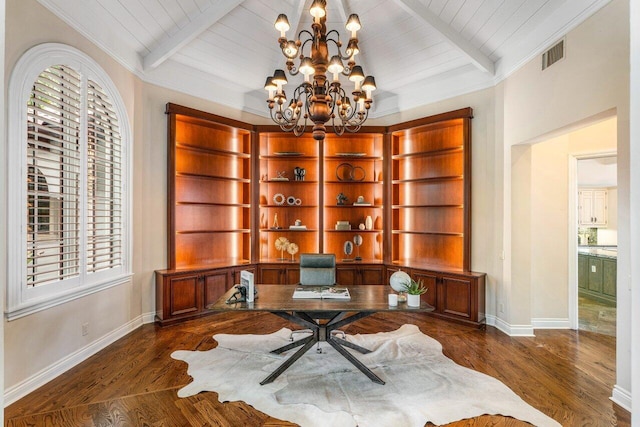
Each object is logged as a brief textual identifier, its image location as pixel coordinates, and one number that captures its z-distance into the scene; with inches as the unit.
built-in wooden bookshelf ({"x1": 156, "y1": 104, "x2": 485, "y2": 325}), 177.0
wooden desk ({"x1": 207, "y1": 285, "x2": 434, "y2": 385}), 107.5
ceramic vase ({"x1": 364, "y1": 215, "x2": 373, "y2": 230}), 213.2
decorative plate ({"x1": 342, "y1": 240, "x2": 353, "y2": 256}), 207.0
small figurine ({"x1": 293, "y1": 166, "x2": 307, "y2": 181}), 212.4
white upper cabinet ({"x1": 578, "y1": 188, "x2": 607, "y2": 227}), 263.7
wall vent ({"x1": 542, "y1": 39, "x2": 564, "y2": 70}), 129.7
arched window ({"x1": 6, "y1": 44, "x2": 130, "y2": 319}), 104.5
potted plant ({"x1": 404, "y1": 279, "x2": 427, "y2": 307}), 109.7
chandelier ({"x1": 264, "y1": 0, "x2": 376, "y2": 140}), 103.3
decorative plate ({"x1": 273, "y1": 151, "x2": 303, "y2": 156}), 207.0
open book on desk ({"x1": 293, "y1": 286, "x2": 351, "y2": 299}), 119.5
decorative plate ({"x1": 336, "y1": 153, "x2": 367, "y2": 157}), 207.5
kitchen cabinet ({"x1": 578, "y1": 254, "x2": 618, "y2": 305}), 207.2
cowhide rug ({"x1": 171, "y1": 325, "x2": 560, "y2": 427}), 95.6
